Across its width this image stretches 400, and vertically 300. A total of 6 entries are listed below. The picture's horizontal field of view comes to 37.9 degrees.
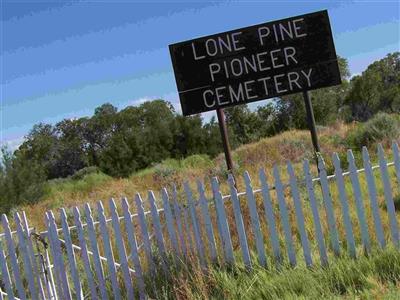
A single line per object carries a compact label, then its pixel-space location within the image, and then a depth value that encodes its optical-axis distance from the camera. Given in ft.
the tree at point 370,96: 159.94
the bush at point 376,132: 49.90
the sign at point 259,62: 29.55
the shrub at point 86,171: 112.15
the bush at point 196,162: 66.22
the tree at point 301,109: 121.10
